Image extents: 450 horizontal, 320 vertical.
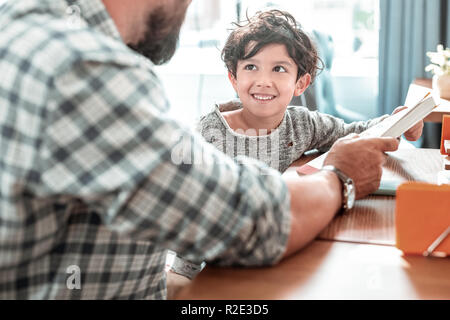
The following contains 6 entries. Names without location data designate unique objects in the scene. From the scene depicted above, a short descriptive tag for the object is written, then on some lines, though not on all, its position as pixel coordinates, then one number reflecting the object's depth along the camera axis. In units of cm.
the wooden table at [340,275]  70
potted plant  234
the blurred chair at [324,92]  266
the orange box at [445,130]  128
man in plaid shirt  61
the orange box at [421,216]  79
